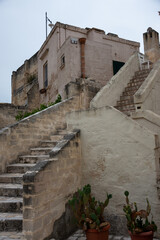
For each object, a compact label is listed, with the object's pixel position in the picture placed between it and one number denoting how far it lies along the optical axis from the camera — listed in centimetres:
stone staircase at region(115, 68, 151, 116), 770
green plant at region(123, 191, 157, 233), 363
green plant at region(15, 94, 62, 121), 1031
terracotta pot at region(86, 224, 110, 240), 377
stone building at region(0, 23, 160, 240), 377
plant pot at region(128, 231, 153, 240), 356
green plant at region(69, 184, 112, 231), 379
